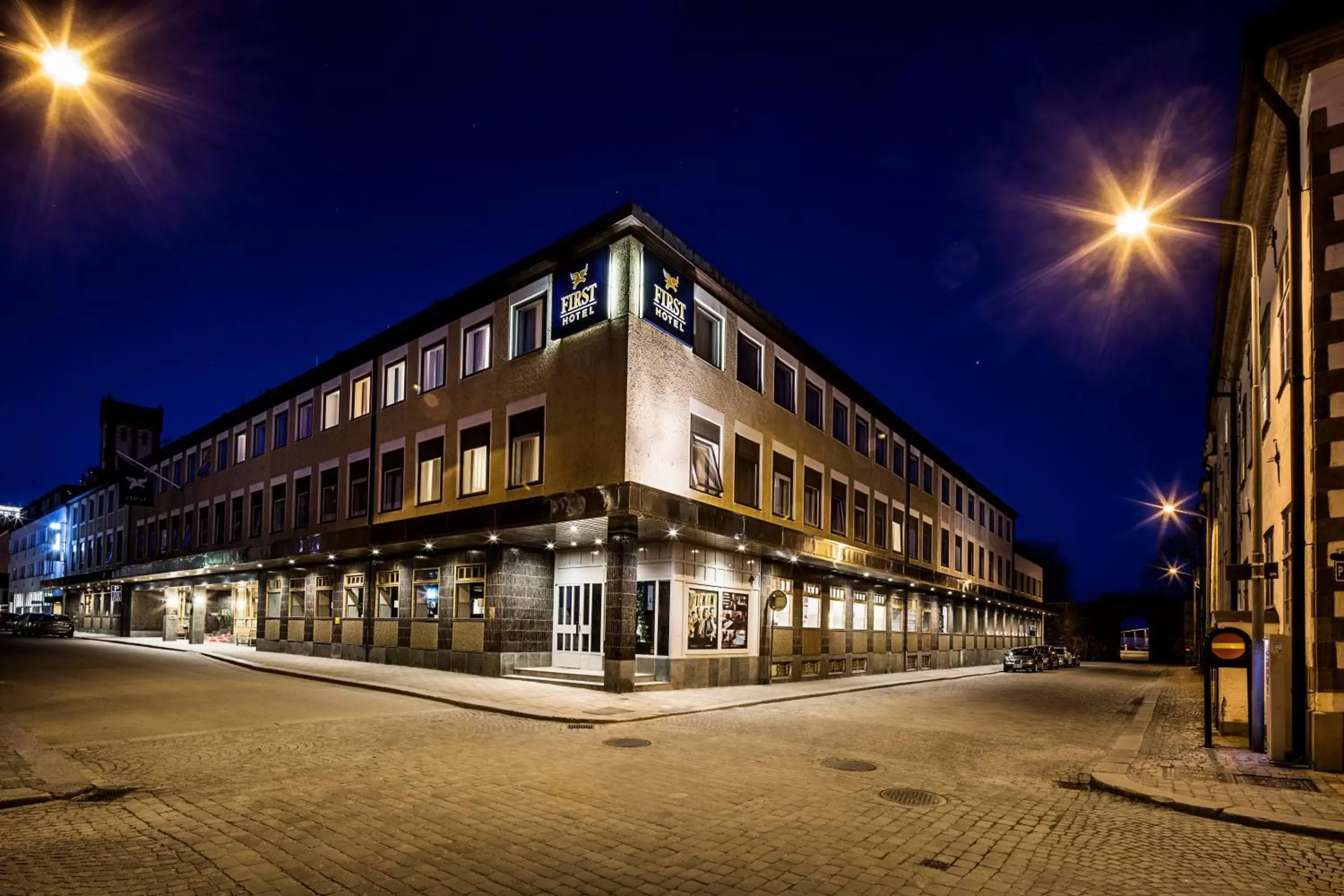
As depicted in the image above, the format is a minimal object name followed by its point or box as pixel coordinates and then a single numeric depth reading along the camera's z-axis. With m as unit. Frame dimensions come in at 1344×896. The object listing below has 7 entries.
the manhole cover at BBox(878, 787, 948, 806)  9.01
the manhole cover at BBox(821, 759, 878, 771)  10.98
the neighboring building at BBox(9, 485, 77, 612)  67.12
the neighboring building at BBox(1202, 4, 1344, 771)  11.03
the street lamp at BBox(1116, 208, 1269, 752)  11.98
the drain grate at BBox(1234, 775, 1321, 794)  9.84
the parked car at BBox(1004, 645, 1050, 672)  41.69
